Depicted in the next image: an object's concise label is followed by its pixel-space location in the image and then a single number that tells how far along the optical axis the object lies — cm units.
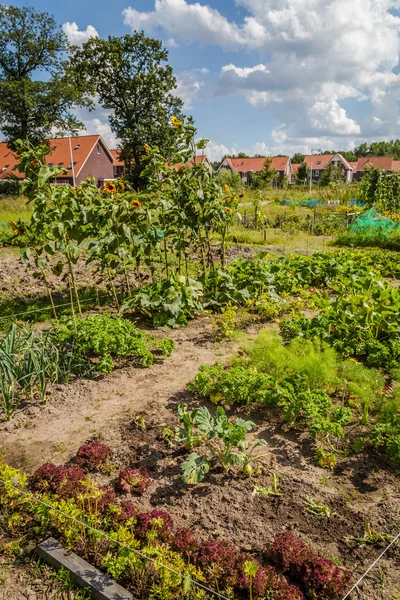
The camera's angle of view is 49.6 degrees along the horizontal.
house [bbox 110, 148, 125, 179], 4565
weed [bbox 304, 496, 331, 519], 253
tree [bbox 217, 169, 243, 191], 2730
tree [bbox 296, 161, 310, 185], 4725
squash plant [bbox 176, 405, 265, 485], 268
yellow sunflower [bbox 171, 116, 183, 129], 506
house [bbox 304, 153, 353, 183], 6103
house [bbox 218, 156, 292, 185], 5706
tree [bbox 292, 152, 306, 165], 7752
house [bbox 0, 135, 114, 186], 3444
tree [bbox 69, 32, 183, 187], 2947
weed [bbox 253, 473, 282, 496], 268
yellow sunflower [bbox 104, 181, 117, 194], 516
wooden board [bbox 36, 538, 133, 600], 206
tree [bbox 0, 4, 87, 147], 2395
